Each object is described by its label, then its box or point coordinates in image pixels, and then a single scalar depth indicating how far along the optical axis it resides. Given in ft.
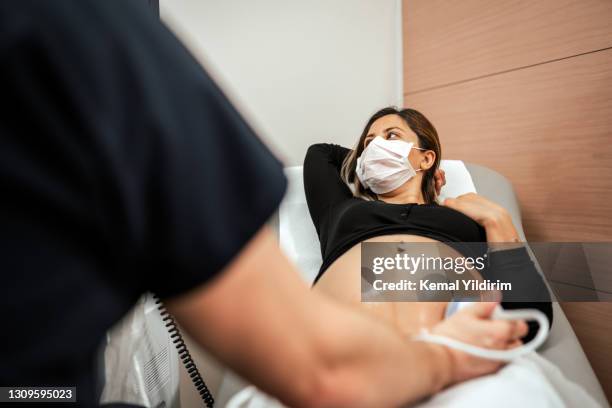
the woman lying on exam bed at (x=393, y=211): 2.87
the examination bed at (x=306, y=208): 4.38
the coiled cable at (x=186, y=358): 3.10
